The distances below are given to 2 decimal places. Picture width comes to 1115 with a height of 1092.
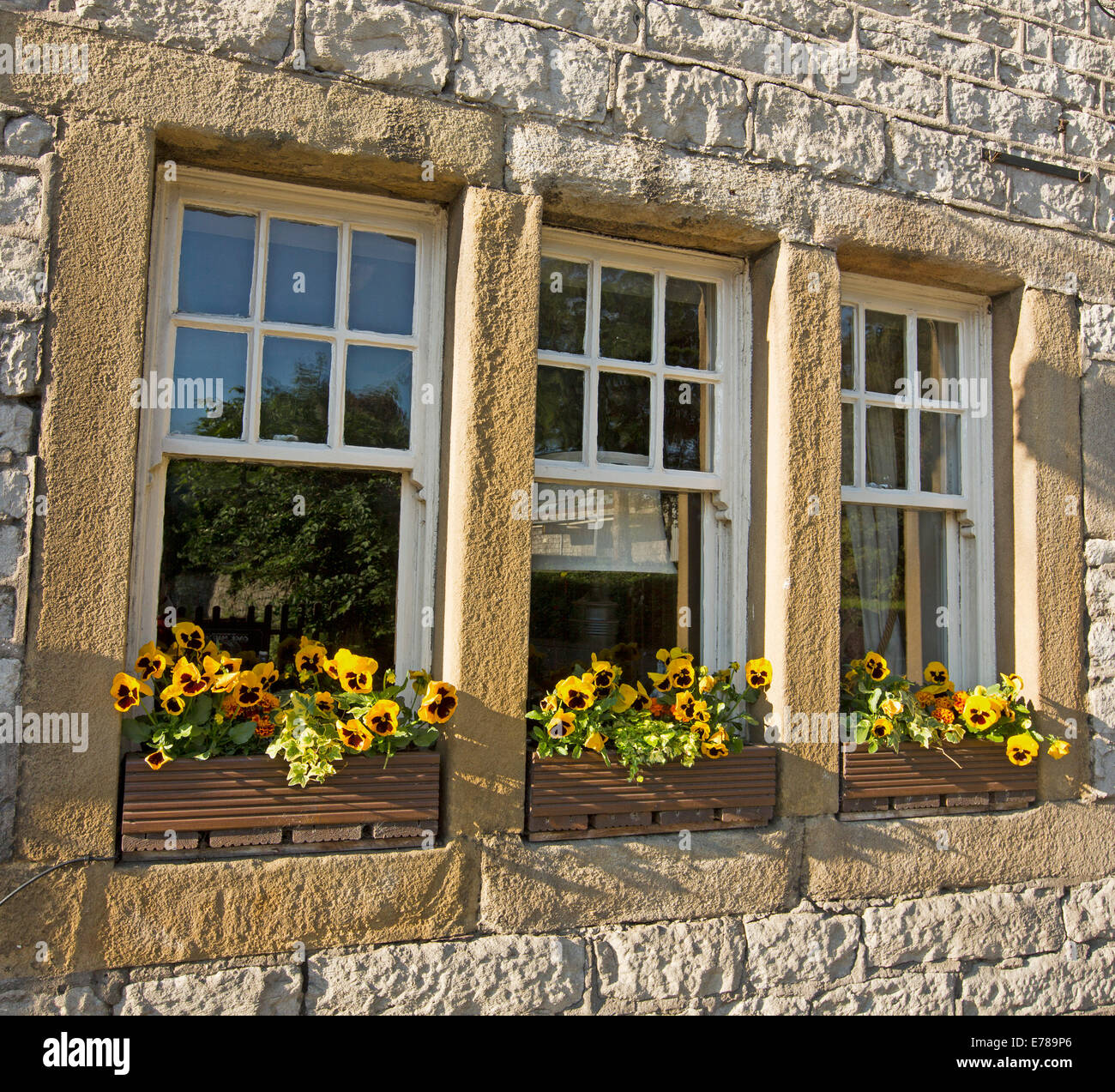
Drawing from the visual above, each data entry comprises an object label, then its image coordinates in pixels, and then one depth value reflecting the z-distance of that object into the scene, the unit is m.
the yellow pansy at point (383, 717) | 2.72
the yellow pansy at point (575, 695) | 3.01
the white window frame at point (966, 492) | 3.86
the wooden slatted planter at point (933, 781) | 3.43
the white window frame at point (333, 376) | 2.86
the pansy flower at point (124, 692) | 2.56
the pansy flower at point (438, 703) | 2.78
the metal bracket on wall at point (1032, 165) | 3.79
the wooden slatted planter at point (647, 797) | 3.04
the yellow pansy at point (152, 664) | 2.70
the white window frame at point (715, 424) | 3.40
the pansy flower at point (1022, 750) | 3.52
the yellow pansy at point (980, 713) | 3.49
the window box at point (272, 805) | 2.66
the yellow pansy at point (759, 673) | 3.27
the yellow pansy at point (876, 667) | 3.62
